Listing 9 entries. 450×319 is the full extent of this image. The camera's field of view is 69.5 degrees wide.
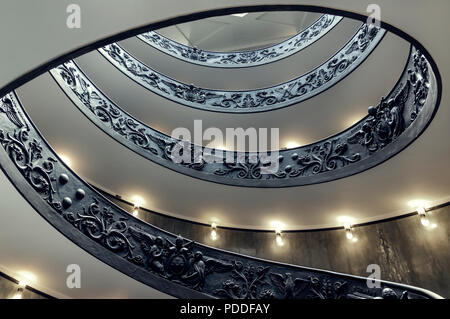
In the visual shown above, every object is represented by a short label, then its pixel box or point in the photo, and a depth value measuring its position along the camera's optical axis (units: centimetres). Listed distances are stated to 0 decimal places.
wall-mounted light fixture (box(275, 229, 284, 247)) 960
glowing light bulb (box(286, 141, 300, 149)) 1090
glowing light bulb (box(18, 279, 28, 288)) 620
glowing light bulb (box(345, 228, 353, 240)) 870
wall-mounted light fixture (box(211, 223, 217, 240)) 980
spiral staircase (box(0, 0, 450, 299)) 380
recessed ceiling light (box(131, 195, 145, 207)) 951
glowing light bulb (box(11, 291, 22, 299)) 616
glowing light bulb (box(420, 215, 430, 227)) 745
